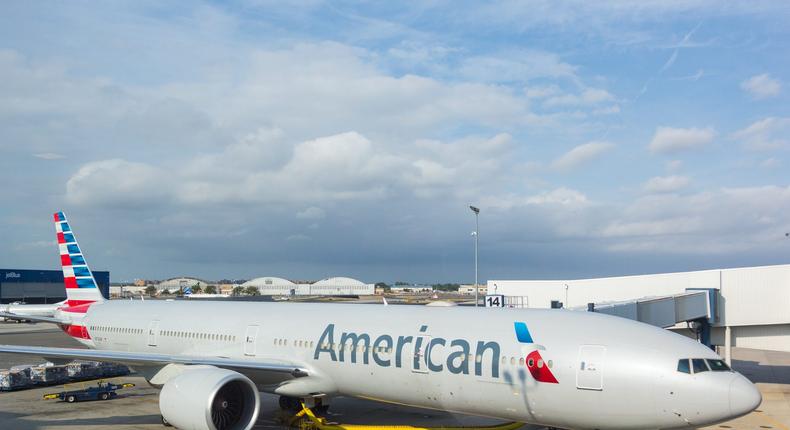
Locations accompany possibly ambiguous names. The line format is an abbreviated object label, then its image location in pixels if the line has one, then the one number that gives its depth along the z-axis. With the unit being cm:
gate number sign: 3944
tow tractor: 2656
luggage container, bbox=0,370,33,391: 2947
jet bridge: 2714
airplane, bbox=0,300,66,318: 3184
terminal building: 2938
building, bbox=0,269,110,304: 9331
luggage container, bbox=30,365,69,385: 3077
